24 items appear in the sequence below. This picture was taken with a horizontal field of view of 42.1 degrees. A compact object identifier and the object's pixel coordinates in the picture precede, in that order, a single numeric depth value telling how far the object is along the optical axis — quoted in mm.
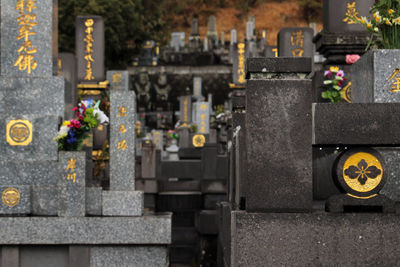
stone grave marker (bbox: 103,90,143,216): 6671
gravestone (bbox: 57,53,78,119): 13727
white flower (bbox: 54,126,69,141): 6590
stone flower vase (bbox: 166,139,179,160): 20678
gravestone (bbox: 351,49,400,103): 4918
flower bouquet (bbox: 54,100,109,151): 6609
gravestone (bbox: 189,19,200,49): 48719
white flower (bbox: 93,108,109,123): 6784
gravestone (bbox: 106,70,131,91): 17250
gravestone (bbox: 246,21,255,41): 47625
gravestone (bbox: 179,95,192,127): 27339
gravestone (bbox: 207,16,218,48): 49838
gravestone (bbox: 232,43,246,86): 19781
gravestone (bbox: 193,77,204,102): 34688
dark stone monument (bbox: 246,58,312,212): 3793
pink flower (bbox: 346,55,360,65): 8801
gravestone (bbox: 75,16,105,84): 17062
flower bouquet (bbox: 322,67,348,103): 7004
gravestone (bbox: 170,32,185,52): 48781
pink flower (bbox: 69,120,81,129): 6570
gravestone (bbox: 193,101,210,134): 25844
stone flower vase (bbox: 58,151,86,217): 6469
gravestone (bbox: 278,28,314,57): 14164
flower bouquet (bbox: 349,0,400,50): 4832
